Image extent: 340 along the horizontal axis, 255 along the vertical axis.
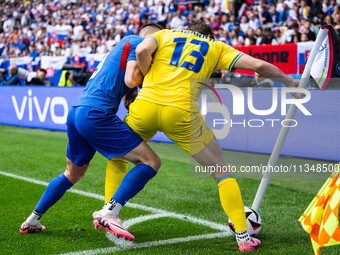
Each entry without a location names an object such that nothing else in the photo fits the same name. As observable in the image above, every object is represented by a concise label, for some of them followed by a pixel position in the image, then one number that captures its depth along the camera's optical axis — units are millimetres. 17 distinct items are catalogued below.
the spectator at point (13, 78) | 15347
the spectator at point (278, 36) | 12563
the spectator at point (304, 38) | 11469
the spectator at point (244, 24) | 14795
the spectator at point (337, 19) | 11759
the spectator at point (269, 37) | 12734
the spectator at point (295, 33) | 11842
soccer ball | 3947
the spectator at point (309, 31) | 11520
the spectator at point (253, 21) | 14672
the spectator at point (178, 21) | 17172
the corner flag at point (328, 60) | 3928
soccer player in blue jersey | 3602
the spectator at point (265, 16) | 14595
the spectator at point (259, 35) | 13281
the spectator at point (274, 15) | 14633
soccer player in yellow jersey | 3545
